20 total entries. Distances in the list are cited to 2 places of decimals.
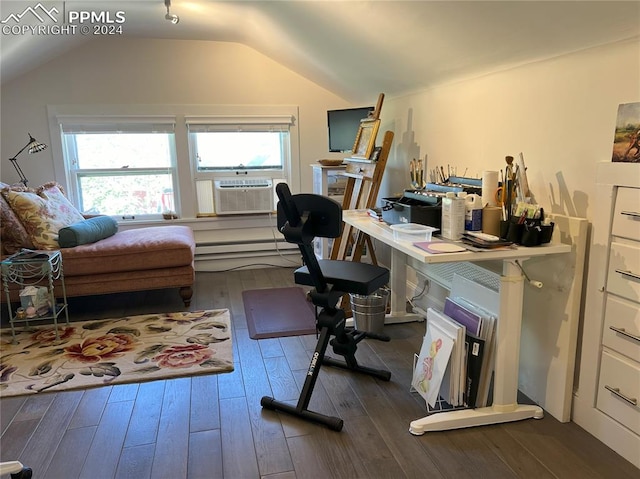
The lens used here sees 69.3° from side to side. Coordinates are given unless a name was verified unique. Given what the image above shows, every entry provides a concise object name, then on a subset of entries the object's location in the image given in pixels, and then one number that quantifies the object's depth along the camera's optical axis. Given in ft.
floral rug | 7.98
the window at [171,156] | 13.84
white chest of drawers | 5.53
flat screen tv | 11.88
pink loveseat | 10.18
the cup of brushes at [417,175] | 9.51
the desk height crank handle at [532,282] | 6.22
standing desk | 5.96
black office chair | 6.22
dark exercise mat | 9.96
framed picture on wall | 5.32
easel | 10.01
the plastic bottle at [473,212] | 6.68
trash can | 9.43
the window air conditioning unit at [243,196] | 14.80
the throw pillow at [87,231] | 10.57
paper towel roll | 6.85
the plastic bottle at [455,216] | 6.59
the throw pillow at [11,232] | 9.98
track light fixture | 9.97
